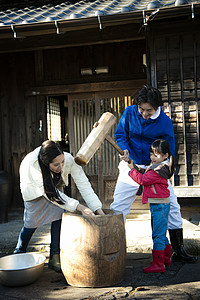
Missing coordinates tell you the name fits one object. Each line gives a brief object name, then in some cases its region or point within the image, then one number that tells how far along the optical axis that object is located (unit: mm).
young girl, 3537
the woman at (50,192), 3346
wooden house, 5324
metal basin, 3188
